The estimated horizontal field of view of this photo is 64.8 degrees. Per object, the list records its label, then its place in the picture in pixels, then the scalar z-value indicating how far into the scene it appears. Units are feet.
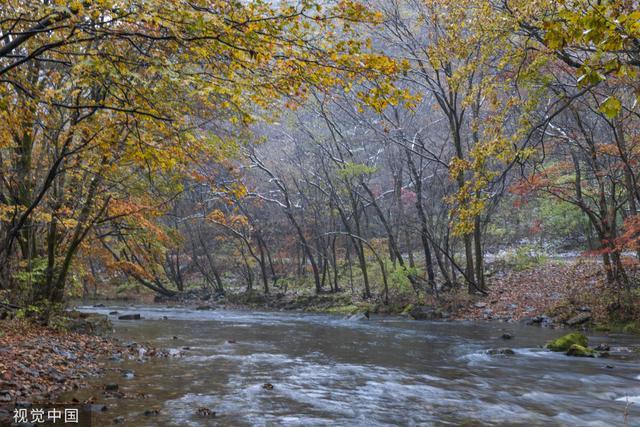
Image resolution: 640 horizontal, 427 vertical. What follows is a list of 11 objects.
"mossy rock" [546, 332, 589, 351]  38.88
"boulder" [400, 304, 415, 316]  70.13
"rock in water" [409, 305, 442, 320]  65.87
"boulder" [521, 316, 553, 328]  54.47
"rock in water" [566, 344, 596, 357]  36.63
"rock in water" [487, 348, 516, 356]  37.76
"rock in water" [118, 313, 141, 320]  64.85
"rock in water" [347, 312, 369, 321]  66.90
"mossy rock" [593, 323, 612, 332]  48.51
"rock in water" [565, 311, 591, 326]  51.90
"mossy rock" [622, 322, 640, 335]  46.51
